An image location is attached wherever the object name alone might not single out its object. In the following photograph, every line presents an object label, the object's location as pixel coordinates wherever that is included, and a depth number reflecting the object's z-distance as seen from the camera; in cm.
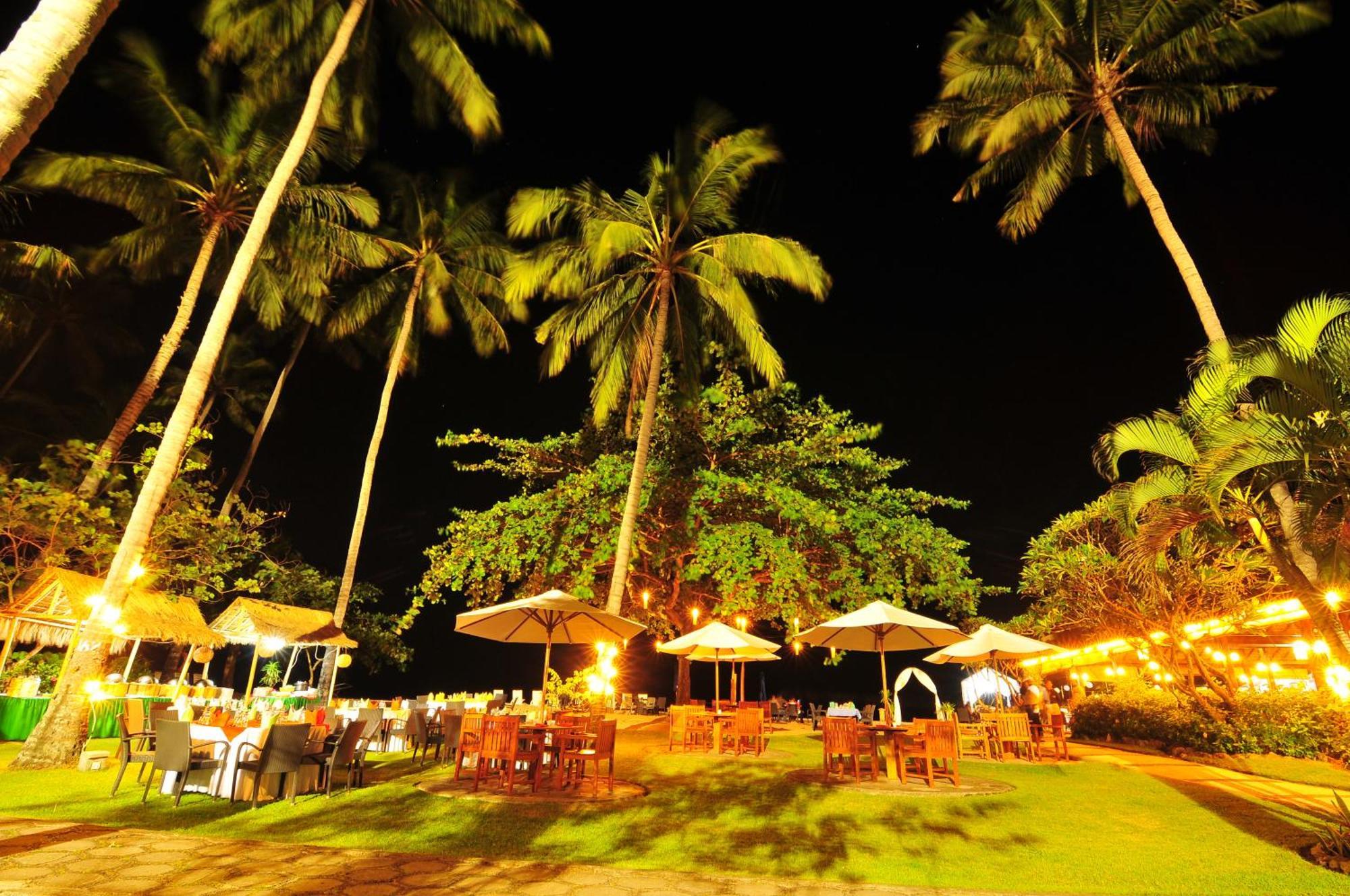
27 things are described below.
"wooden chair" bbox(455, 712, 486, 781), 812
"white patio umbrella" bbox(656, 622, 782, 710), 1224
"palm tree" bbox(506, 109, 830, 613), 1398
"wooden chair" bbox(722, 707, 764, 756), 1181
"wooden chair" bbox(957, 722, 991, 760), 1249
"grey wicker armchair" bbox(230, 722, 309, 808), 666
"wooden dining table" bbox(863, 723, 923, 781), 910
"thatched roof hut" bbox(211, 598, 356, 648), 1538
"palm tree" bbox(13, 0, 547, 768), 853
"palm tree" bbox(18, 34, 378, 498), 1434
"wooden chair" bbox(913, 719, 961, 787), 876
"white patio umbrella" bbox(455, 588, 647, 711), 871
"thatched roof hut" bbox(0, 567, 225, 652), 1181
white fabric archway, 1214
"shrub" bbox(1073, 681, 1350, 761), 1072
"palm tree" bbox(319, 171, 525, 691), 1975
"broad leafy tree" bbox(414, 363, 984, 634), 1529
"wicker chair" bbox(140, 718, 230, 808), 645
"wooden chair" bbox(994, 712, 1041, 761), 1163
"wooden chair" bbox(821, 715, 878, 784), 897
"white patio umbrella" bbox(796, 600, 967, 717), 1005
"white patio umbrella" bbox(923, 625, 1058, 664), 1174
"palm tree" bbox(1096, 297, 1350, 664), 532
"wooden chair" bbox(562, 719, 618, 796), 796
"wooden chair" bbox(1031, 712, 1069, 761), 1171
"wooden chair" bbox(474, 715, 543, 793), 767
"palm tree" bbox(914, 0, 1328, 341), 1040
